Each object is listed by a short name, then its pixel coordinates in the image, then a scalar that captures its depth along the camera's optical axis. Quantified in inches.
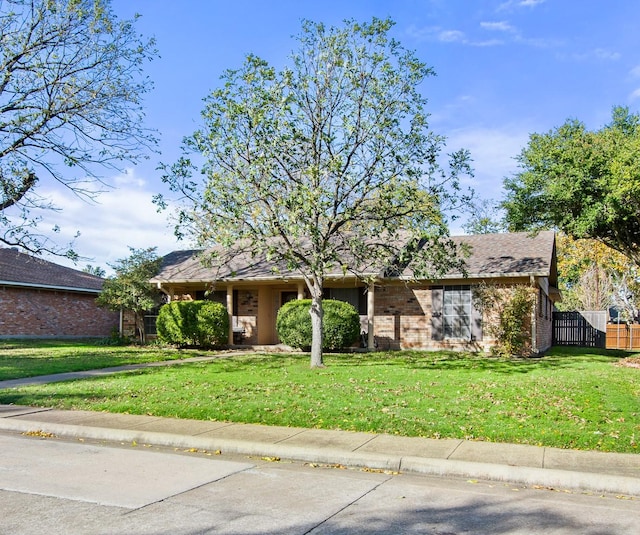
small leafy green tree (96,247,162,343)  935.7
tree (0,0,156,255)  642.2
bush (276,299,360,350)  775.1
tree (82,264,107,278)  1446.9
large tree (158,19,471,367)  571.8
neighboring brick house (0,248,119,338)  1118.4
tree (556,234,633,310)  1353.7
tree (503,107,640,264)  692.7
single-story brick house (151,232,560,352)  798.5
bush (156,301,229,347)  869.8
